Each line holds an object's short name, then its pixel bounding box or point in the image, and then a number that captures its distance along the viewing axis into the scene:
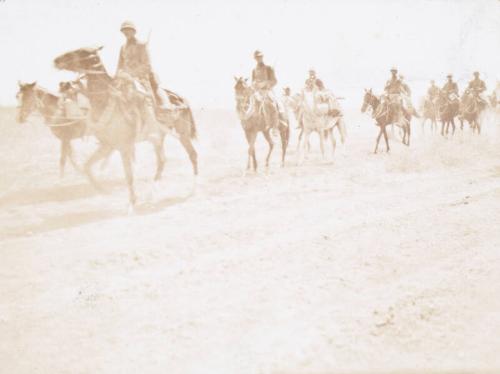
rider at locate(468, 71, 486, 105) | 20.38
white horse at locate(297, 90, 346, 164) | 14.57
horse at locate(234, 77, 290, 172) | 12.13
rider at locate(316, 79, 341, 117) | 14.65
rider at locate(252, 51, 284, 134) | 12.29
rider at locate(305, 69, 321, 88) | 14.39
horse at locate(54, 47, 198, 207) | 7.46
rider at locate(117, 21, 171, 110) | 8.12
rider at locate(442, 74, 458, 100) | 20.45
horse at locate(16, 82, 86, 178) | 8.84
